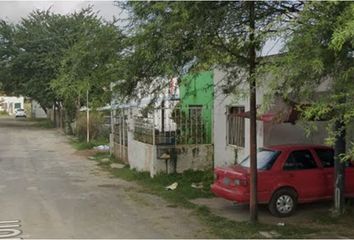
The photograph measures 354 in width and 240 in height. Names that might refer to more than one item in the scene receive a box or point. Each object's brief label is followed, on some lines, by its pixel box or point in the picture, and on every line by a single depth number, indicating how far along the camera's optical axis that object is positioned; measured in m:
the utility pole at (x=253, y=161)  10.77
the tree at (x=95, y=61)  10.91
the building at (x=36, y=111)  86.14
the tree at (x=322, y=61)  6.54
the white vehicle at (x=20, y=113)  88.34
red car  11.83
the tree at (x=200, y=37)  8.69
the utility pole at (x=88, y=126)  35.97
